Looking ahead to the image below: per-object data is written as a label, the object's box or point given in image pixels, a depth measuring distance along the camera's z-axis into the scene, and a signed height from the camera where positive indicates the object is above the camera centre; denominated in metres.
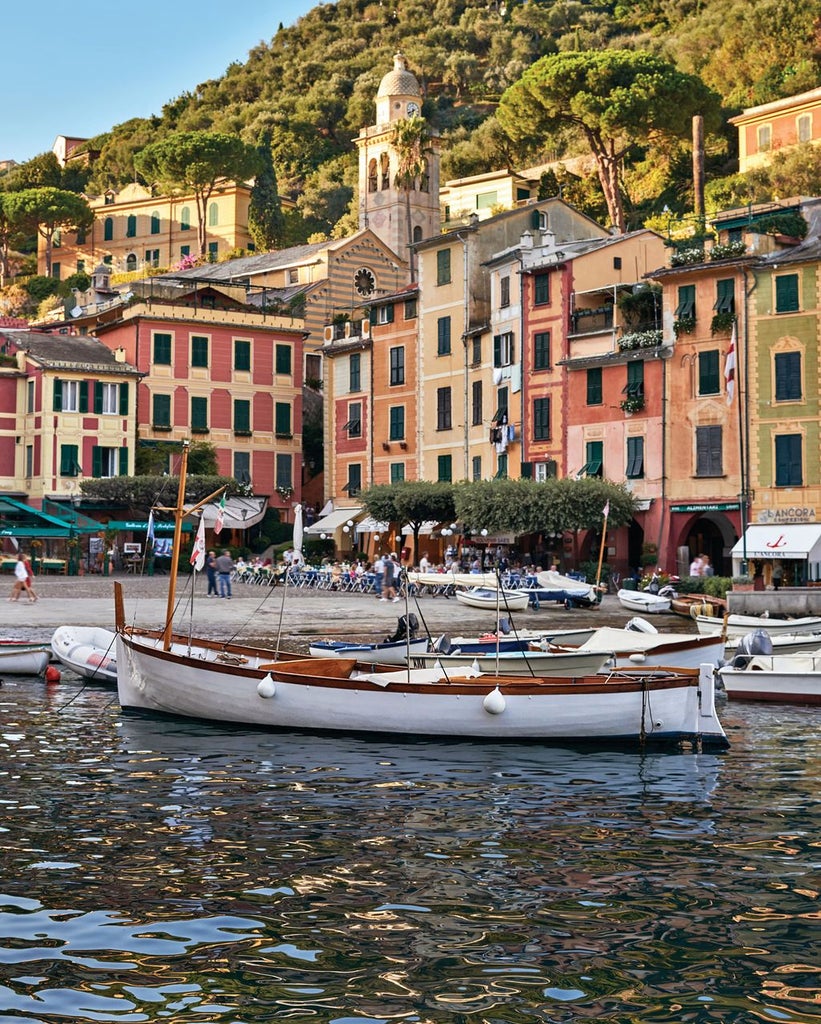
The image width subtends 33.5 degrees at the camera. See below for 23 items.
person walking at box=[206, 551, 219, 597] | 47.69 -0.51
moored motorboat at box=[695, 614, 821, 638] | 31.58 -1.51
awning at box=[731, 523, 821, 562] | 47.47 +0.62
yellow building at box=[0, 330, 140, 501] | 65.44 +7.19
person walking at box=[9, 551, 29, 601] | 39.81 -0.40
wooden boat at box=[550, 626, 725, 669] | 23.48 -1.63
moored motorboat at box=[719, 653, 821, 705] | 24.45 -2.16
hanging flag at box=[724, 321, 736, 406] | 48.16 +6.91
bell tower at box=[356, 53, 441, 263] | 103.19 +29.61
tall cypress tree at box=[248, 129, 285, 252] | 104.06 +26.71
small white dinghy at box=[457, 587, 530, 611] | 44.72 -1.22
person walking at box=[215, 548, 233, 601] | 46.22 -0.33
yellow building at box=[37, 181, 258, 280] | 110.50 +27.85
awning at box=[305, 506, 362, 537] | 67.25 +2.04
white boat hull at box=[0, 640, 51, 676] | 26.95 -1.87
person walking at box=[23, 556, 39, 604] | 40.09 -0.81
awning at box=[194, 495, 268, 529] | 65.69 +2.52
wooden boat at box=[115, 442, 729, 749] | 19.41 -2.04
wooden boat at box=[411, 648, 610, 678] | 24.52 -1.82
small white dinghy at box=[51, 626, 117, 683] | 26.47 -1.74
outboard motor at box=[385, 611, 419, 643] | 26.02 -1.31
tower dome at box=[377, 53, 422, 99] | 106.75 +37.63
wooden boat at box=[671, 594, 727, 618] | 40.22 -1.36
